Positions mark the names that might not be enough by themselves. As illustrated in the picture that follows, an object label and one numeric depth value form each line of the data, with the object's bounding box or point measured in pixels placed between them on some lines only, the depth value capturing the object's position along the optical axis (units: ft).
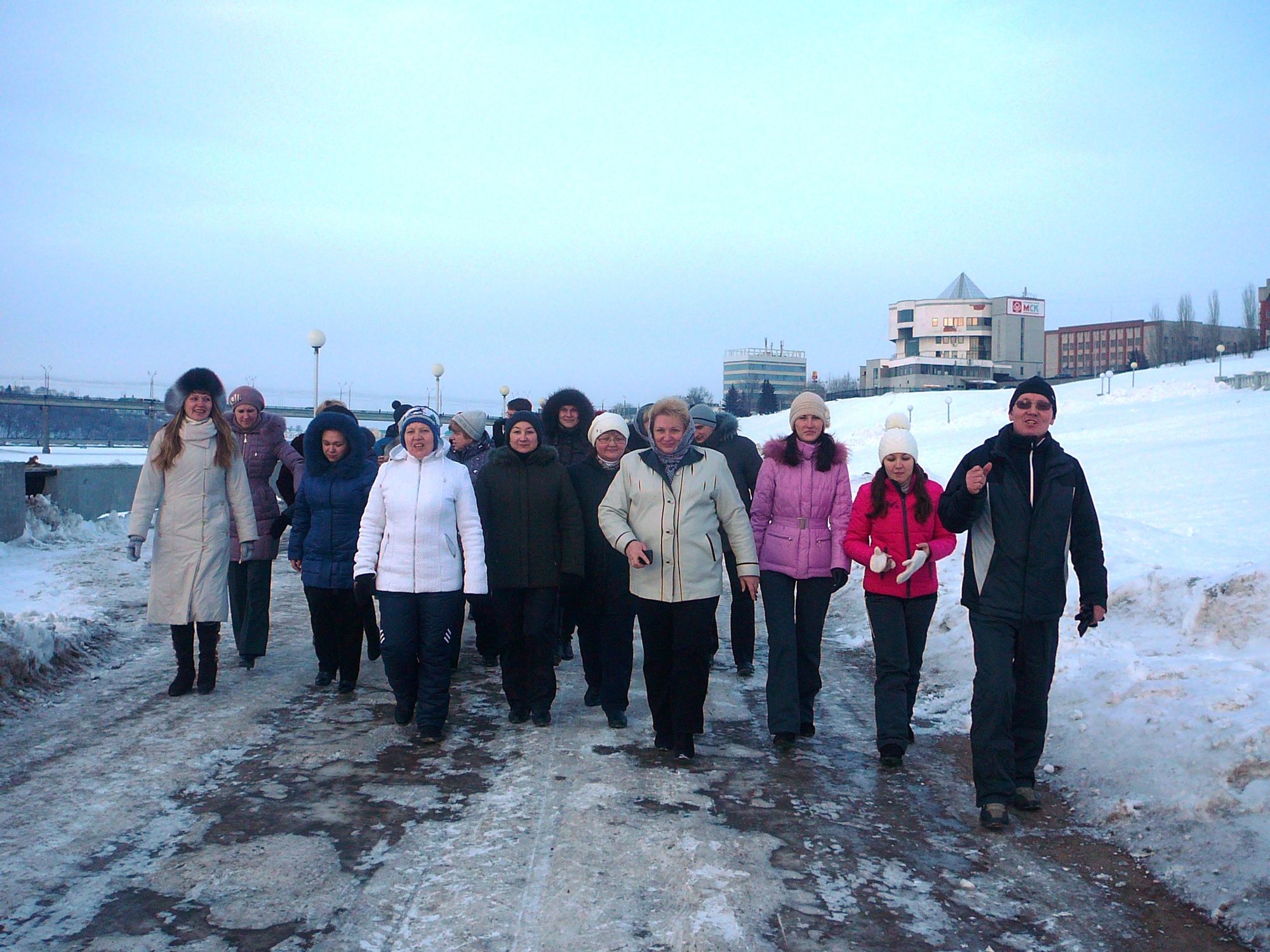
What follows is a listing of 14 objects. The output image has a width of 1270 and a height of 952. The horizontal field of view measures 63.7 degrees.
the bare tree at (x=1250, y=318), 346.95
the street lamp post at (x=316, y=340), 81.30
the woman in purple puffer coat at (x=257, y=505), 25.32
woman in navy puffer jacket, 23.67
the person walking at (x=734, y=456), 26.61
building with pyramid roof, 398.01
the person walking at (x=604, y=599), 21.42
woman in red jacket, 19.02
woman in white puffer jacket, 20.51
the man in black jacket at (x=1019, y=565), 16.19
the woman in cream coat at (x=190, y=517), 23.02
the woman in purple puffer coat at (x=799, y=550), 19.92
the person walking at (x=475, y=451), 26.55
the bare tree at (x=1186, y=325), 391.86
